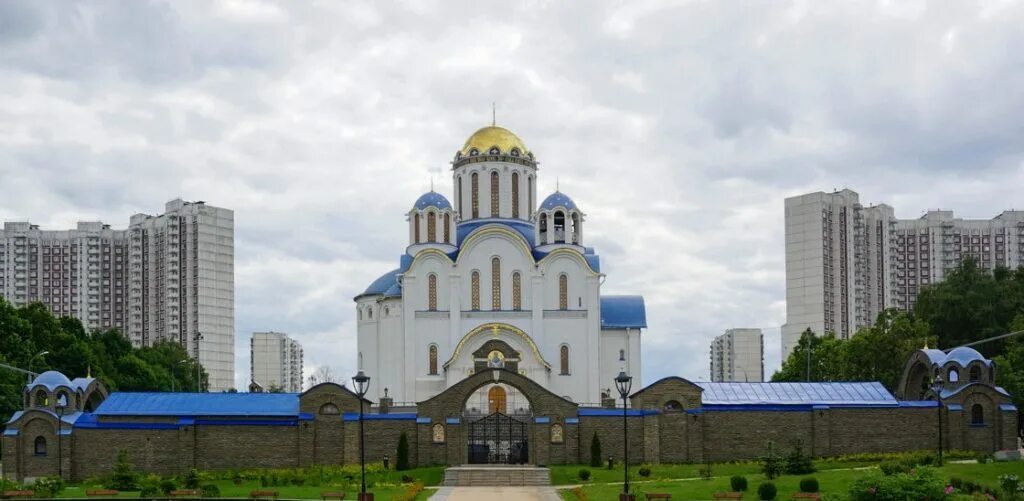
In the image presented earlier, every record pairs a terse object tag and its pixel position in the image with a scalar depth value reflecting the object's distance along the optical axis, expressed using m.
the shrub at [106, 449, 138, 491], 41.19
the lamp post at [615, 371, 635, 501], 33.96
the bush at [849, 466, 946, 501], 27.70
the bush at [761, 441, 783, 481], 40.66
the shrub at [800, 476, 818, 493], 36.31
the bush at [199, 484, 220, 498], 37.03
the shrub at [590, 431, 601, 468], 48.04
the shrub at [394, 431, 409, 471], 47.66
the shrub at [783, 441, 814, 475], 41.38
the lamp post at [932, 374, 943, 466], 44.25
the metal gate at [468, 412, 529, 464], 48.75
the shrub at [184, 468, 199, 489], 39.69
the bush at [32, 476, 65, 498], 37.97
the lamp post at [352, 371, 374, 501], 34.09
